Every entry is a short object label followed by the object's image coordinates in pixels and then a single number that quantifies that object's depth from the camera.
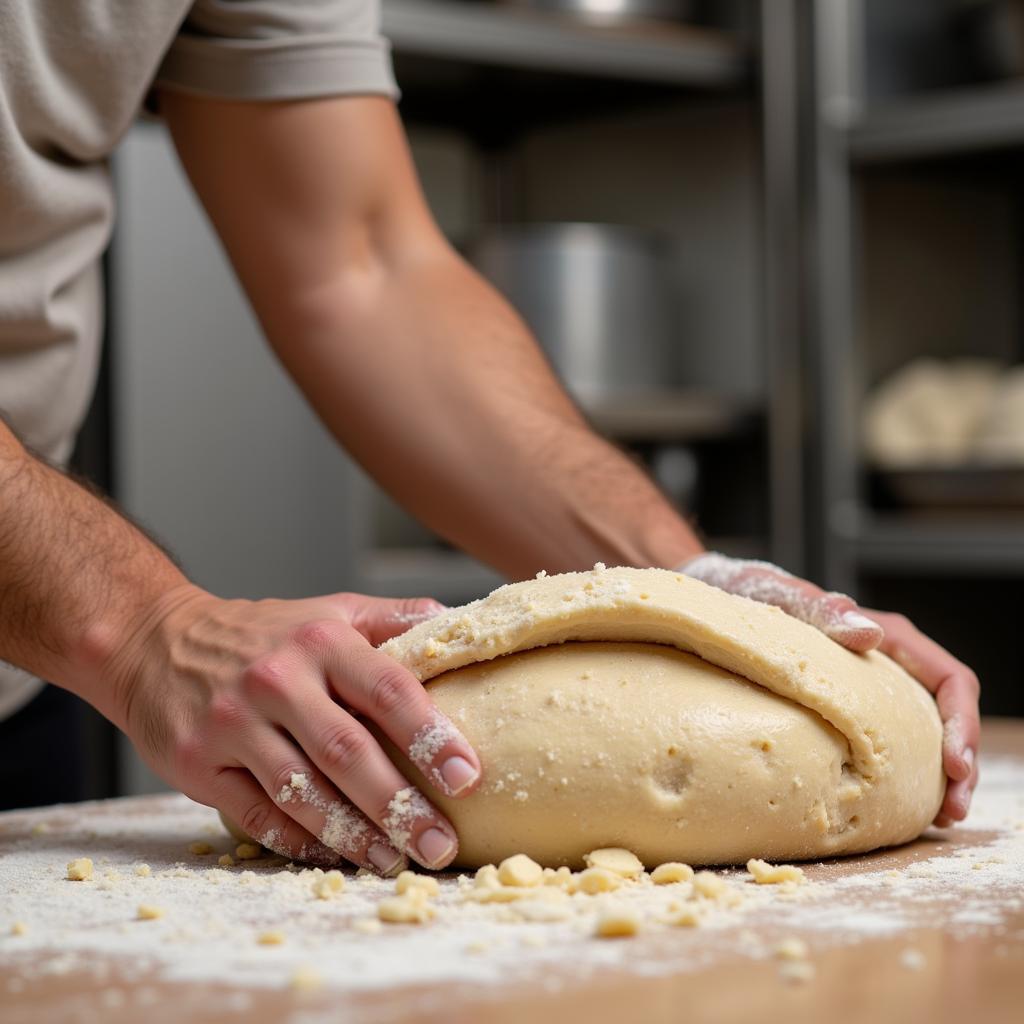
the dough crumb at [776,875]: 0.92
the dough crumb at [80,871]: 0.95
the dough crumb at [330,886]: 0.88
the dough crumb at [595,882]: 0.88
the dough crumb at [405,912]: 0.81
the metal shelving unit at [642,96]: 2.52
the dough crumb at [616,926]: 0.78
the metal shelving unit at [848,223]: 2.61
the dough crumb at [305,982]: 0.70
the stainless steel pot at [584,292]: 2.60
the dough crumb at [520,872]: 0.88
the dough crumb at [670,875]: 0.92
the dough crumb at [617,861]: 0.93
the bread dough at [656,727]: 0.96
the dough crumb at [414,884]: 0.88
